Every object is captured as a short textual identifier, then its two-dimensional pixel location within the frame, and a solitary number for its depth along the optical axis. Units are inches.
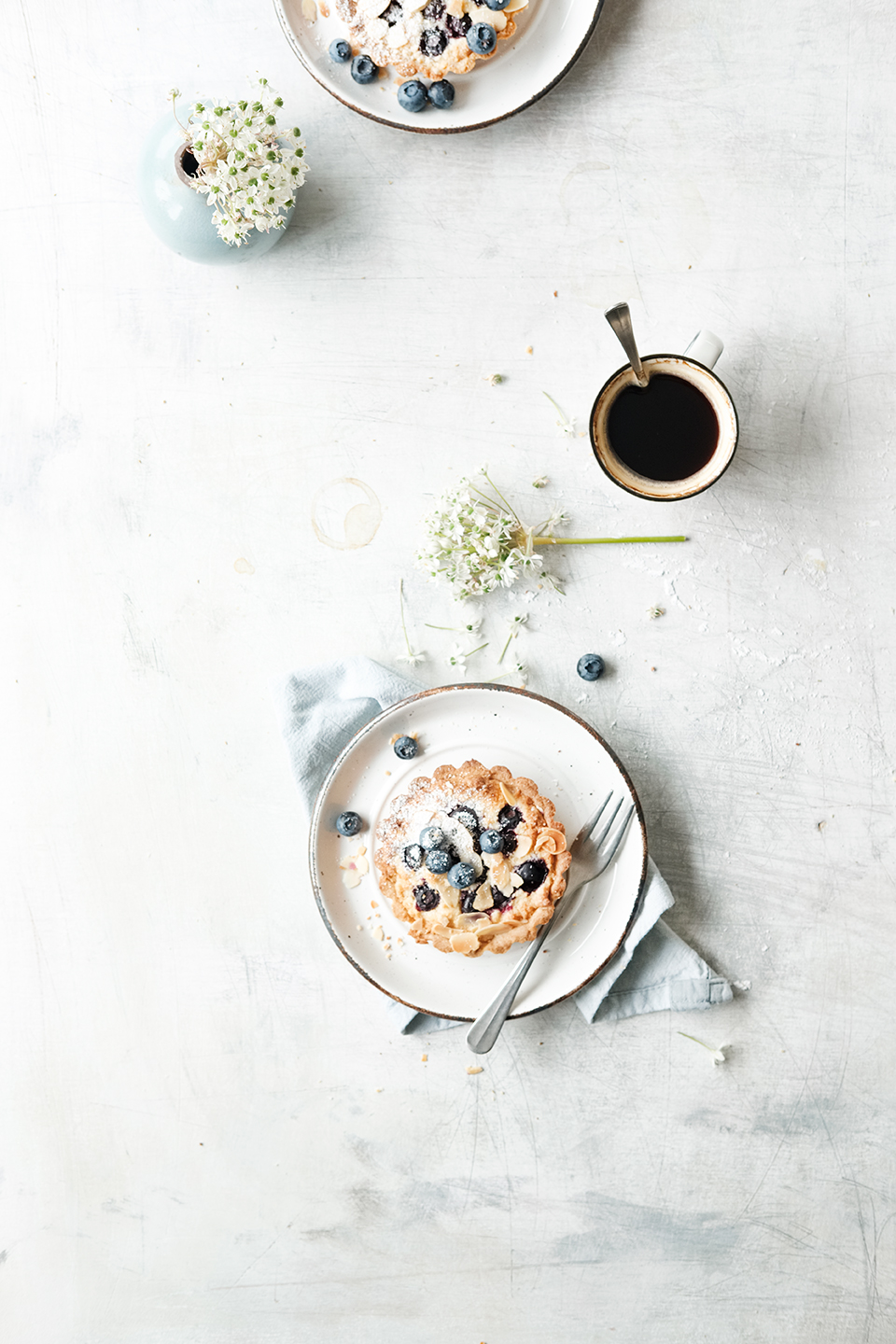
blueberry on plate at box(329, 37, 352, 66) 52.6
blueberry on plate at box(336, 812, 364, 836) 53.0
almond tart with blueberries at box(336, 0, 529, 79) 52.2
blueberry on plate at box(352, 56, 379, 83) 52.6
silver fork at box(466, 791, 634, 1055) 52.5
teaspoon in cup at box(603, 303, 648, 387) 51.3
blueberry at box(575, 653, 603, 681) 53.8
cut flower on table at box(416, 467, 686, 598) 52.7
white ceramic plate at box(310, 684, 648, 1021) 52.8
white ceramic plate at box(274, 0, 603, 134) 52.9
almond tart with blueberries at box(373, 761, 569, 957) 51.5
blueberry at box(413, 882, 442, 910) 51.6
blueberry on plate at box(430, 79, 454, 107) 52.8
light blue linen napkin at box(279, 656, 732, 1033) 53.8
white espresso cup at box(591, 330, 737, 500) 52.4
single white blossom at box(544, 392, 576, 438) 54.2
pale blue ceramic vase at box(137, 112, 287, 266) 52.2
